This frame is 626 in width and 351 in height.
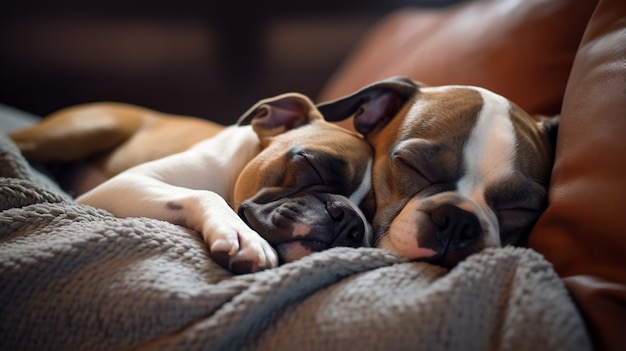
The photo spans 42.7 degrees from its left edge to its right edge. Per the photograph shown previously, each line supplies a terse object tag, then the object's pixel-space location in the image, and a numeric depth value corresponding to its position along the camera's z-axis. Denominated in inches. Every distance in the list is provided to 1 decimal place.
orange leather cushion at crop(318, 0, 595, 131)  21.5
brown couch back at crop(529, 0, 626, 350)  14.3
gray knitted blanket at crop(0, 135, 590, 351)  13.8
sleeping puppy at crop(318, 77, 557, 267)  16.8
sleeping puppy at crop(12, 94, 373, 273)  16.9
